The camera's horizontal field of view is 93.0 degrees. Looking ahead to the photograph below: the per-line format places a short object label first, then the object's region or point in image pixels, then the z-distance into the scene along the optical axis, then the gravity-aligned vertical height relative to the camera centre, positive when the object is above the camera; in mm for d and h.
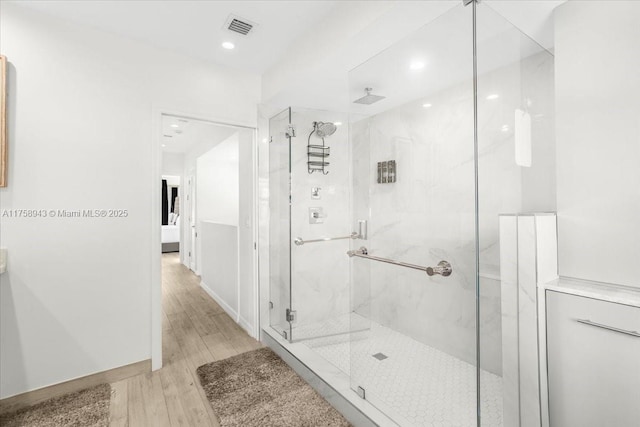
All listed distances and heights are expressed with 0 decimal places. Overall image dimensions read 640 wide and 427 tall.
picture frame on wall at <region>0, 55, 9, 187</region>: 1880 +618
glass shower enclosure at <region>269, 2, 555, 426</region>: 1426 +51
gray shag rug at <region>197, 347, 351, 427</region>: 1823 -1208
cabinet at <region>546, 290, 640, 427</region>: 1185 -617
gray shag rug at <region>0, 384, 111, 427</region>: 1818 -1217
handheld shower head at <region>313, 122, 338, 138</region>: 2801 +823
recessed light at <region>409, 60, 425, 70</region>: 1685 +851
